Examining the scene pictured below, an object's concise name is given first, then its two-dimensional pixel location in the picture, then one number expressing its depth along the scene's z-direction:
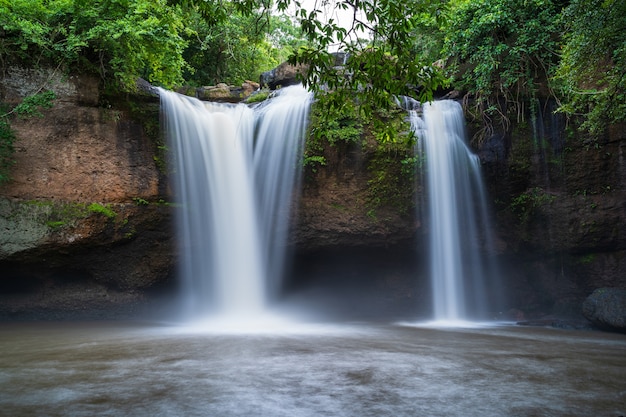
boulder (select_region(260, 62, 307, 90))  15.23
